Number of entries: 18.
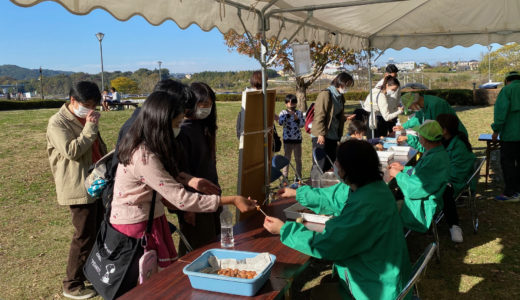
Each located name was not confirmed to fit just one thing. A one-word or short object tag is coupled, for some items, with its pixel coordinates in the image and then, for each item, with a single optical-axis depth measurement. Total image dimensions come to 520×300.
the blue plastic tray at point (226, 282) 1.65
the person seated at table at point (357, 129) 4.58
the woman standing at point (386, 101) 6.74
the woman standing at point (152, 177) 1.92
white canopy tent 3.18
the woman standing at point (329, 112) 5.50
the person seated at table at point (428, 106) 5.28
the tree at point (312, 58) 16.30
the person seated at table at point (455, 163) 4.29
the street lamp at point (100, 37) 21.33
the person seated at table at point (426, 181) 3.24
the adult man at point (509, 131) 5.44
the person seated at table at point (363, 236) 1.82
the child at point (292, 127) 6.00
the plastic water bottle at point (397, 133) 6.01
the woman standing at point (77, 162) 2.96
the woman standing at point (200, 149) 2.75
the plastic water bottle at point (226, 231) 2.25
